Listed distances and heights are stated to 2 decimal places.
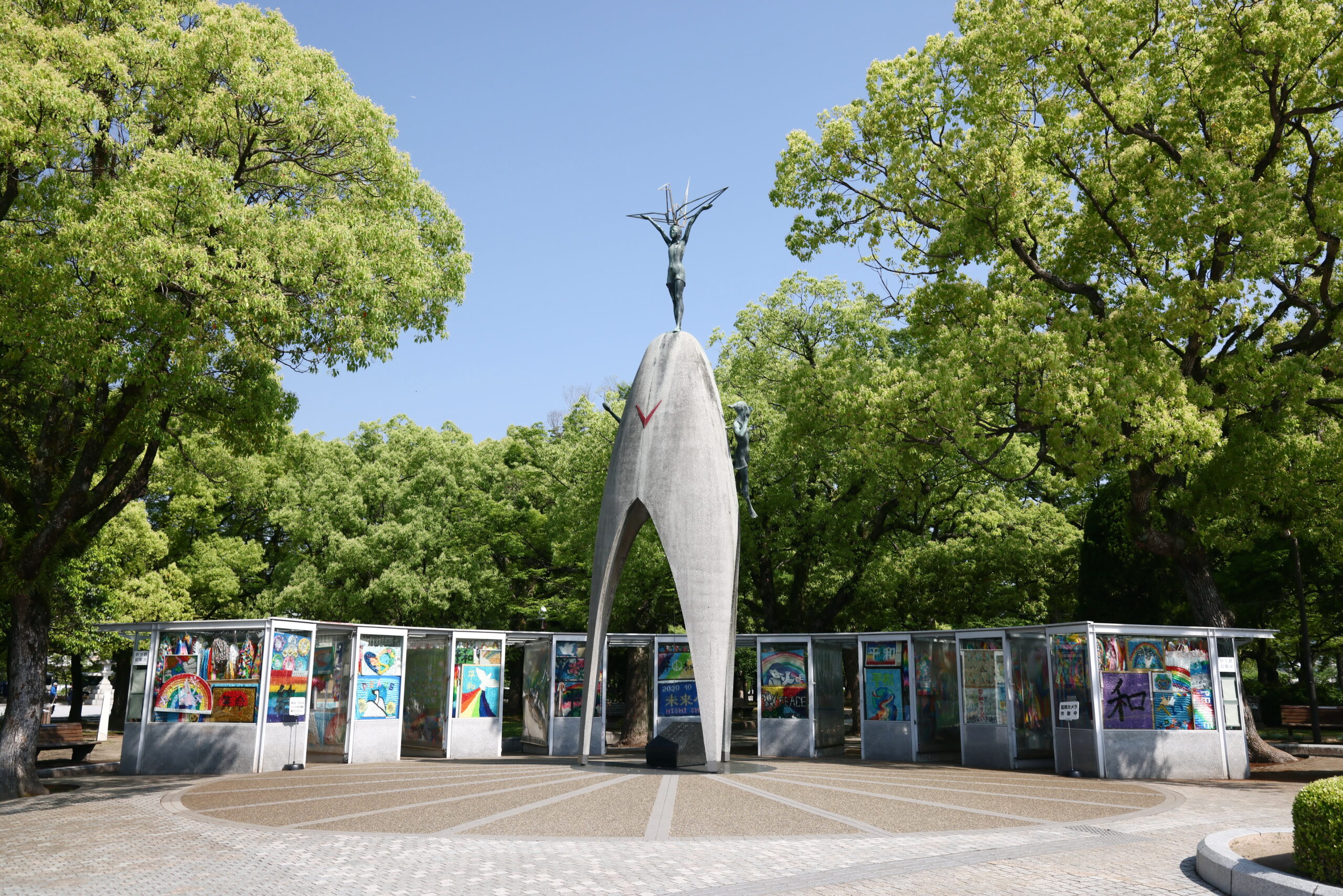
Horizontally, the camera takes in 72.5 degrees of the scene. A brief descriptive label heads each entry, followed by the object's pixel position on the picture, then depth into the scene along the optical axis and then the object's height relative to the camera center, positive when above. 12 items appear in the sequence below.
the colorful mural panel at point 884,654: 19.95 -0.30
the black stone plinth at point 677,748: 15.92 -1.87
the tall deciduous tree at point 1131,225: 15.76 +7.92
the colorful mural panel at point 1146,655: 16.25 -0.25
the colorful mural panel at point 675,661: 21.09 -0.50
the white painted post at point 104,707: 25.92 -2.03
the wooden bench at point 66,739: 18.17 -2.14
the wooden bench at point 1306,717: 26.92 -2.19
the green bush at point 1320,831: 6.66 -1.39
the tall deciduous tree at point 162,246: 11.84 +5.28
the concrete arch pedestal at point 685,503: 15.71 +2.36
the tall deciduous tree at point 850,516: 24.80 +3.48
